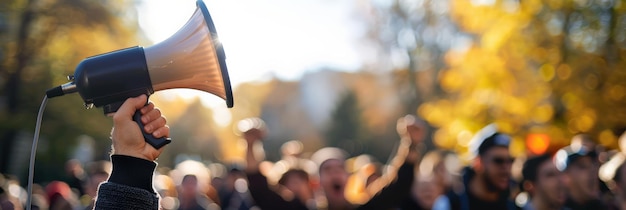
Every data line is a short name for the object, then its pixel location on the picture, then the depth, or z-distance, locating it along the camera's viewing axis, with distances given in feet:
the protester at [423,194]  18.81
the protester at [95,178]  21.33
